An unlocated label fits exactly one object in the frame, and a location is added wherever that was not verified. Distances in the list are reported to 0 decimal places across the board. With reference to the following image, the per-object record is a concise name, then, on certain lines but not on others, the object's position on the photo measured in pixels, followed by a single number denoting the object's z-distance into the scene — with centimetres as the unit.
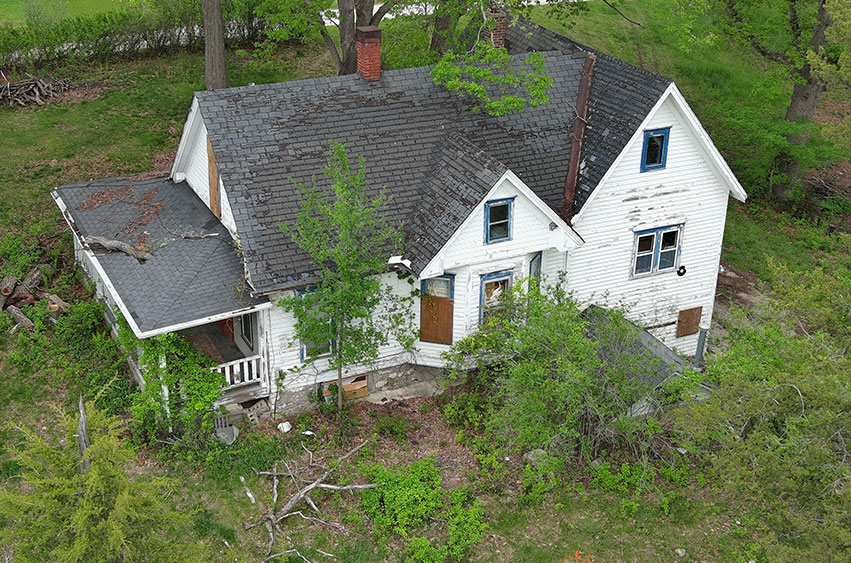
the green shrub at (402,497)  1781
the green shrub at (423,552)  1708
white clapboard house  1970
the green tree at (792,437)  1384
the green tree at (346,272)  1847
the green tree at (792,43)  2986
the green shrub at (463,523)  1736
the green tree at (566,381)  1827
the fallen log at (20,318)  2278
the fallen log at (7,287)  2345
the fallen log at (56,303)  2317
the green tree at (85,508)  1231
